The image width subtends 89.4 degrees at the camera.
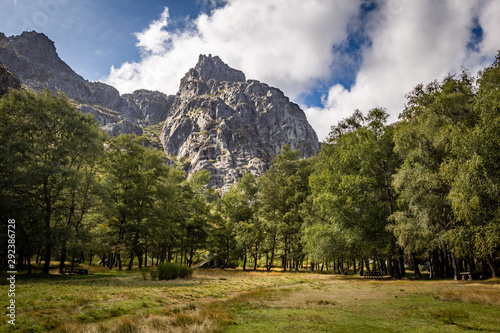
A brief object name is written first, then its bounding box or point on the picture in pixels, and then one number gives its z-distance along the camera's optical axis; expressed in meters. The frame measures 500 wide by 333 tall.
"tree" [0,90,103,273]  21.75
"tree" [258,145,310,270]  42.53
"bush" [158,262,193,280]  22.27
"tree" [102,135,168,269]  33.88
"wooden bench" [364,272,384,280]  27.69
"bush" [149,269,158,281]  21.75
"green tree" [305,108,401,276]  26.61
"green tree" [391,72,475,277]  20.69
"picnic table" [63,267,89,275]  26.10
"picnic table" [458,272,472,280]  22.81
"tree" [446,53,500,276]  15.91
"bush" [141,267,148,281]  21.28
